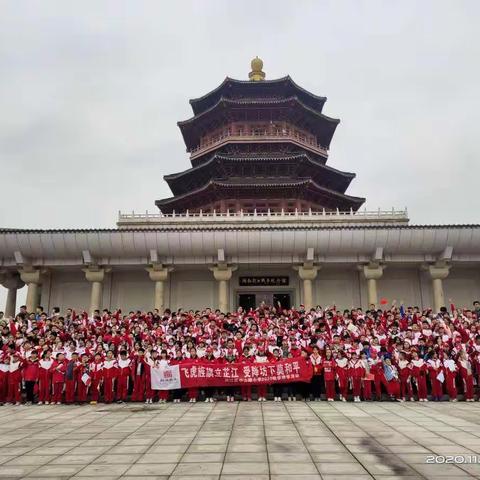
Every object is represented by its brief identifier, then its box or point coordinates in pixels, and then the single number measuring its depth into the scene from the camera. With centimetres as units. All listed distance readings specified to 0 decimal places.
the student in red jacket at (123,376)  1168
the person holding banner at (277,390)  1161
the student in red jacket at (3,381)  1180
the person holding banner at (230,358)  1166
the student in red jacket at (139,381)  1170
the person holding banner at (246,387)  1166
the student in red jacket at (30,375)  1169
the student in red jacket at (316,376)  1154
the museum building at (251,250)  2128
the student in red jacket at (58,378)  1160
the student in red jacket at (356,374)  1140
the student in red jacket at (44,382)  1165
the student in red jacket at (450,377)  1141
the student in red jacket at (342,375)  1138
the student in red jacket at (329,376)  1141
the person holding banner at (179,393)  1168
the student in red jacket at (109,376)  1157
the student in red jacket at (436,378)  1144
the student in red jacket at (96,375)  1166
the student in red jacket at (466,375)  1148
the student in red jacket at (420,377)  1146
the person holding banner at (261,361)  1166
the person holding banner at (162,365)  1163
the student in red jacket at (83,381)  1162
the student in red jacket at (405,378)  1147
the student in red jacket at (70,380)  1158
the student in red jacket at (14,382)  1169
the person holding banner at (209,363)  1170
